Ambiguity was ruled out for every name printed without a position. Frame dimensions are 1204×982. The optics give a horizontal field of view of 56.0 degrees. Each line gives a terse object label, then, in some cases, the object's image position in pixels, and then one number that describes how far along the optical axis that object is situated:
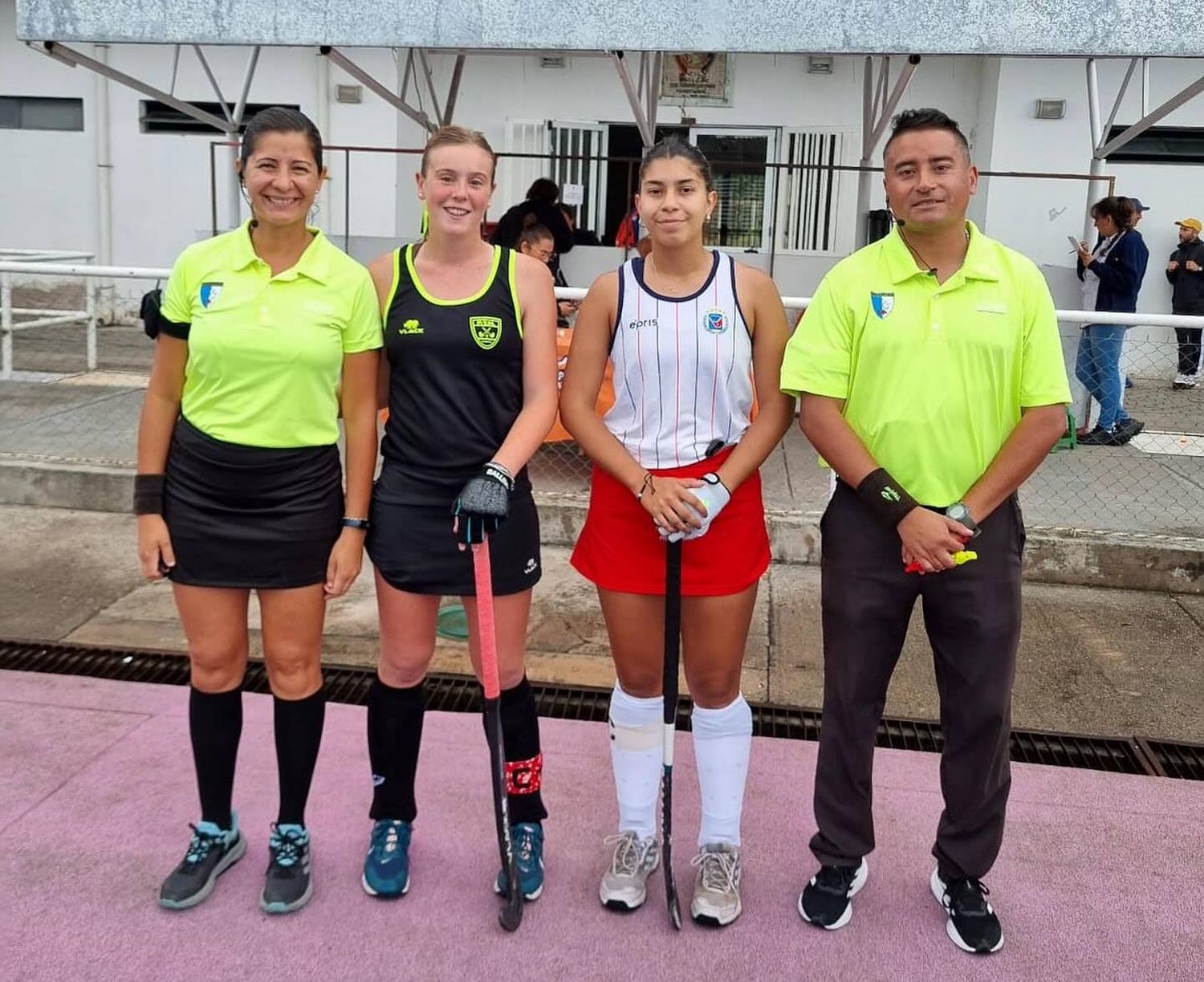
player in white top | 2.54
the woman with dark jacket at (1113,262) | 8.17
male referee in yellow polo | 2.41
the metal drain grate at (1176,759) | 3.51
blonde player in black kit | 2.53
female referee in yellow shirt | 2.48
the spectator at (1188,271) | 10.31
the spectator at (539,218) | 8.08
